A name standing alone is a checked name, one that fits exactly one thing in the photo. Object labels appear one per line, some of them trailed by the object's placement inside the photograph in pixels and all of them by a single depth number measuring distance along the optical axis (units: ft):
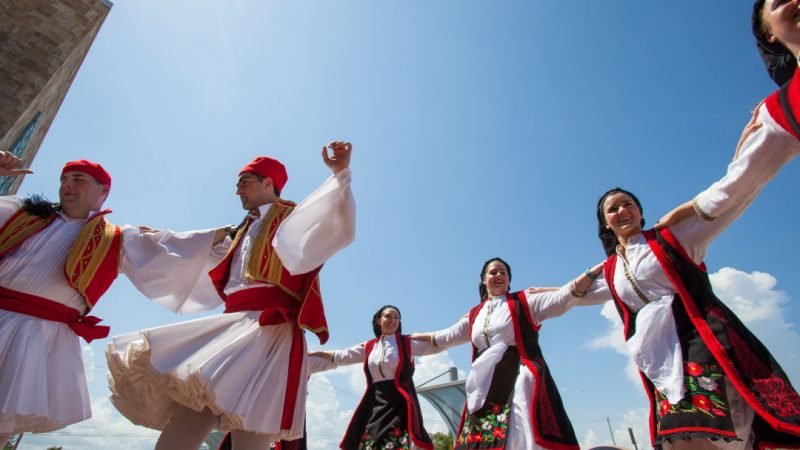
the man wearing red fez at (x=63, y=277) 6.73
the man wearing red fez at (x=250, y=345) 5.82
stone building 20.12
